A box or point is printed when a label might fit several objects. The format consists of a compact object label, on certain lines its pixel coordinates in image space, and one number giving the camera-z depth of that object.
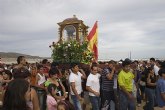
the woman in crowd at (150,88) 4.24
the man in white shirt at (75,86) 3.72
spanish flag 8.69
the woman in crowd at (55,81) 2.77
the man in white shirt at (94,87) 3.81
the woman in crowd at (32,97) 2.01
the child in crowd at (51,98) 2.46
